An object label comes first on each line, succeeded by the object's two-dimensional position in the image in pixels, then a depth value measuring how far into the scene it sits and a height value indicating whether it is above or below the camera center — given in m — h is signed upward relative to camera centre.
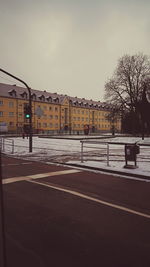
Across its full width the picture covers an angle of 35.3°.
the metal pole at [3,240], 2.25 -1.07
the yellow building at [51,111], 74.14 +7.90
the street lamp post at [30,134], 17.03 -0.21
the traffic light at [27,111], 18.07 +1.54
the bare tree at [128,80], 40.62 +9.00
